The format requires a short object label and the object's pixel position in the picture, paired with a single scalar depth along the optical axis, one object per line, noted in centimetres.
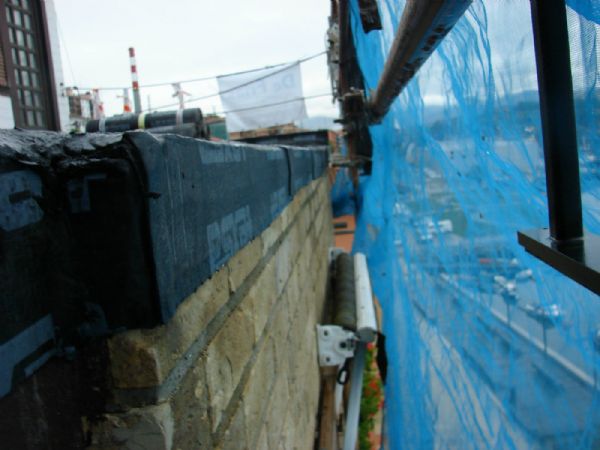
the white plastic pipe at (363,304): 271
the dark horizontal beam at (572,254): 59
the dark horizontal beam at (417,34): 103
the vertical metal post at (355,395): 273
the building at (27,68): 367
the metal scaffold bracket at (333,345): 254
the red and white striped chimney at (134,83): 1064
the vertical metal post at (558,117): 67
